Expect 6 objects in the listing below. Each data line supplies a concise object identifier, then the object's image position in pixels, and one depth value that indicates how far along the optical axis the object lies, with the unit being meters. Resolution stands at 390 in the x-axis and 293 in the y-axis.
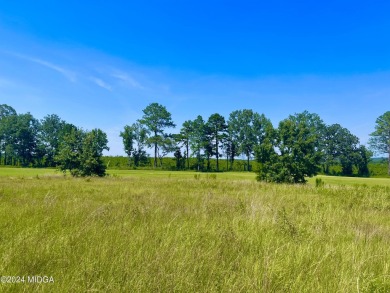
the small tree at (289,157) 32.53
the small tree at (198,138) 76.76
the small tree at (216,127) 79.44
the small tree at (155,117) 78.62
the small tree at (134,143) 75.94
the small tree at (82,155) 36.16
